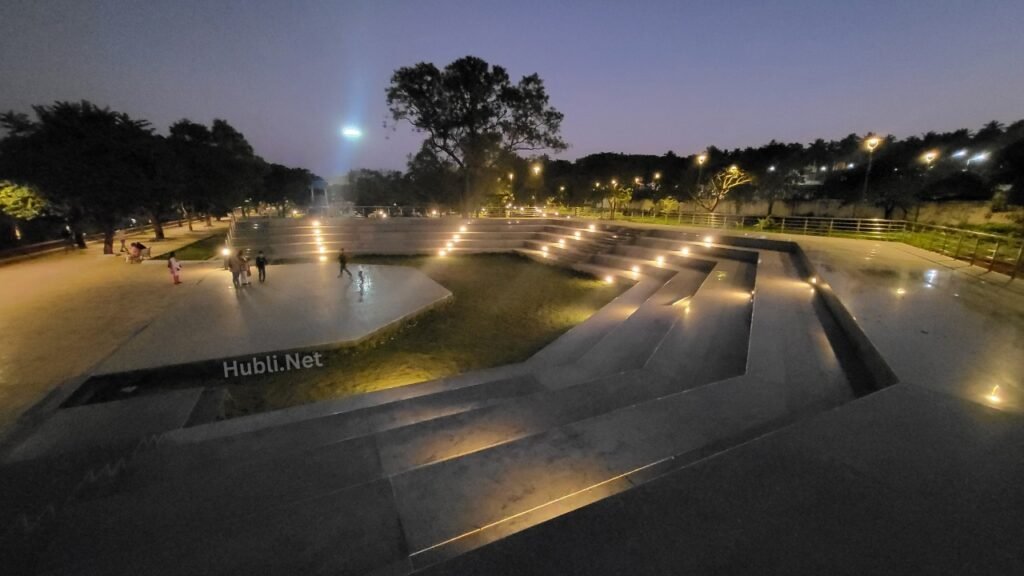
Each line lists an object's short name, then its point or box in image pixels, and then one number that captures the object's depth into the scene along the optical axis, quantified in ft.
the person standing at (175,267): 40.86
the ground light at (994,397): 9.96
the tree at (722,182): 101.88
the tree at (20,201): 50.93
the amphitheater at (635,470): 5.54
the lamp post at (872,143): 49.65
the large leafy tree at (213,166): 92.53
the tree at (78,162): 49.55
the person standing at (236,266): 38.27
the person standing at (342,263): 45.50
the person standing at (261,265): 42.52
